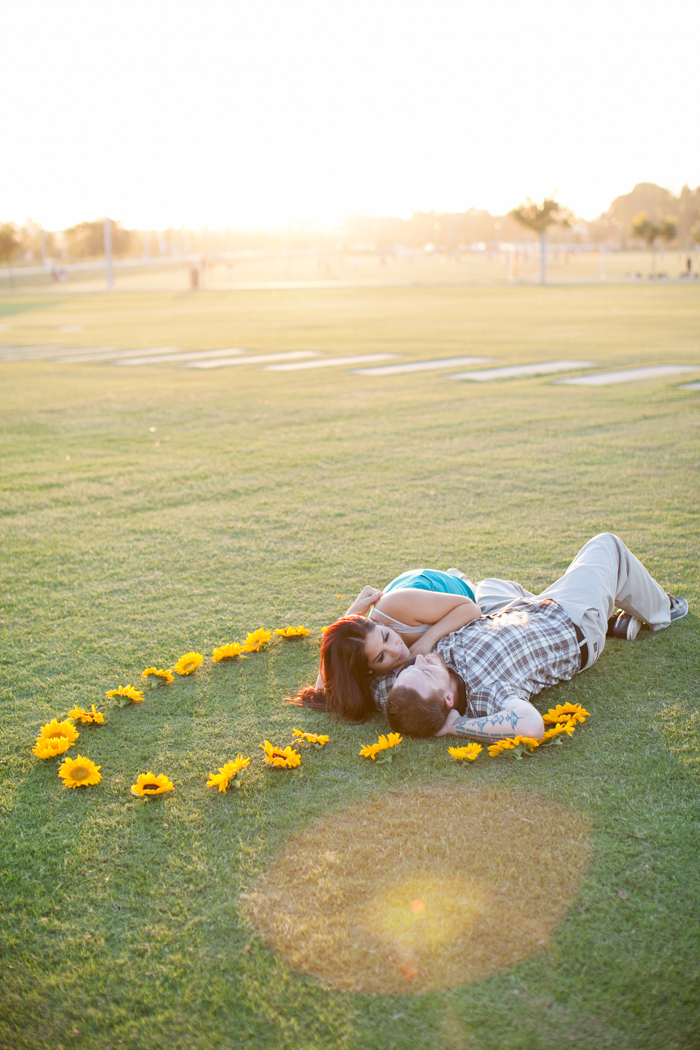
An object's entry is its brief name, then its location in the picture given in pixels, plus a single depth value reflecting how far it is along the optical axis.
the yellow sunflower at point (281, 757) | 3.19
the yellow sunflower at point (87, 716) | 3.54
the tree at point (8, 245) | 74.25
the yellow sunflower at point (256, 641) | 4.16
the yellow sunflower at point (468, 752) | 3.20
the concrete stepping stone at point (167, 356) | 16.20
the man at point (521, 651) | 3.37
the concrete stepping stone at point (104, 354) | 17.06
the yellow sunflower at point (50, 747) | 3.28
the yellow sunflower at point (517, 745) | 3.23
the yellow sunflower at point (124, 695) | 3.70
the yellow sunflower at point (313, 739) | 3.35
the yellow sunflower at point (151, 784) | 3.04
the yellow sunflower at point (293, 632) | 4.25
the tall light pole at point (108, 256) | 56.22
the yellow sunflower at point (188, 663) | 3.92
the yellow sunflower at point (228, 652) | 4.06
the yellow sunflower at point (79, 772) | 3.14
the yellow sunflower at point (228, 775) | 3.07
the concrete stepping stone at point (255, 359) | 15.27
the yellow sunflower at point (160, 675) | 3.88
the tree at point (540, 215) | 52.44
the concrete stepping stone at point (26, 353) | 18.03
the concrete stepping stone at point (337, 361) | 14.52
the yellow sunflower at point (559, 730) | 3.31
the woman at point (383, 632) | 3.48
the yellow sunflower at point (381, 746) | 3.27
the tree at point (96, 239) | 96.81
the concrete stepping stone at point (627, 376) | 11.71
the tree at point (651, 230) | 61.38
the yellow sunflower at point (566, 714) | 3.43
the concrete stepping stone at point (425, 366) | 13.52
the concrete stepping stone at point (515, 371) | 12.56
